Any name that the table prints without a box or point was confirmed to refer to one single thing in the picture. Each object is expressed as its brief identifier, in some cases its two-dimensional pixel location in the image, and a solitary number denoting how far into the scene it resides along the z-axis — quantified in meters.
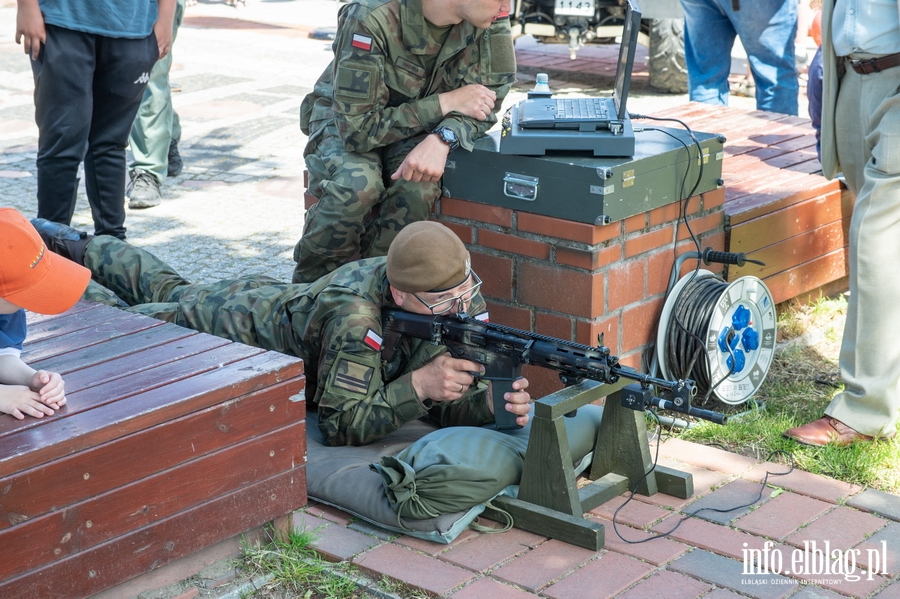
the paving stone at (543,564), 5.67
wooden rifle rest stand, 6.03
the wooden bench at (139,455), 4.68
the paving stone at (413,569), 5.60
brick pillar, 7.40
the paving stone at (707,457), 7.04
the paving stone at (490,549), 5.84
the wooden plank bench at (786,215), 8.71
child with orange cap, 4.97
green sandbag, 6.03
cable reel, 7.74
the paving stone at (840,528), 6.10
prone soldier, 6.50
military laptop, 7.34
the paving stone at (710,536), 5.98
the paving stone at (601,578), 5.53
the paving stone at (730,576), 5.58
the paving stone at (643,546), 5.88
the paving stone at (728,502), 6.38
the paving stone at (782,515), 6.21
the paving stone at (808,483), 6.66
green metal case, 7.24
